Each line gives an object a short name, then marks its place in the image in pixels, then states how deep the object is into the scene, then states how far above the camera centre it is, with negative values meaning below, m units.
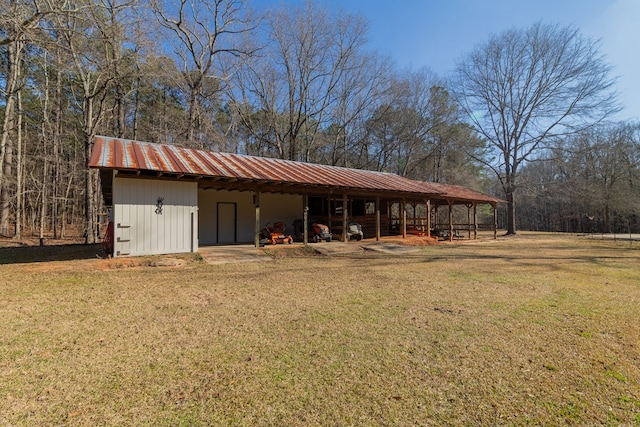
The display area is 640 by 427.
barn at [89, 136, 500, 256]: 8.60 +1.23
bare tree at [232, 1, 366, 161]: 23.53 +10.77
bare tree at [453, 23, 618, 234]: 22.62 +10.21
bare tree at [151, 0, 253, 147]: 18.34 +10.90
